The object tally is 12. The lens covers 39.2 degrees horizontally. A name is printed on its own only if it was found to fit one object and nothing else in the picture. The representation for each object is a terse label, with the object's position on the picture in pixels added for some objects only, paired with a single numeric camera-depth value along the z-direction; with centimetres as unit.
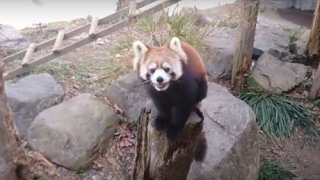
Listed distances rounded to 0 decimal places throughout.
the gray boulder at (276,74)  431
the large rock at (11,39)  429
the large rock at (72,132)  331
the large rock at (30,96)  346
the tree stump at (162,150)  232
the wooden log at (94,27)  392
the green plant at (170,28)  379
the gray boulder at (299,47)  498
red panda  208
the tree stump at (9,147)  239
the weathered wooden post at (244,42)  377
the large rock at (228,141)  319
